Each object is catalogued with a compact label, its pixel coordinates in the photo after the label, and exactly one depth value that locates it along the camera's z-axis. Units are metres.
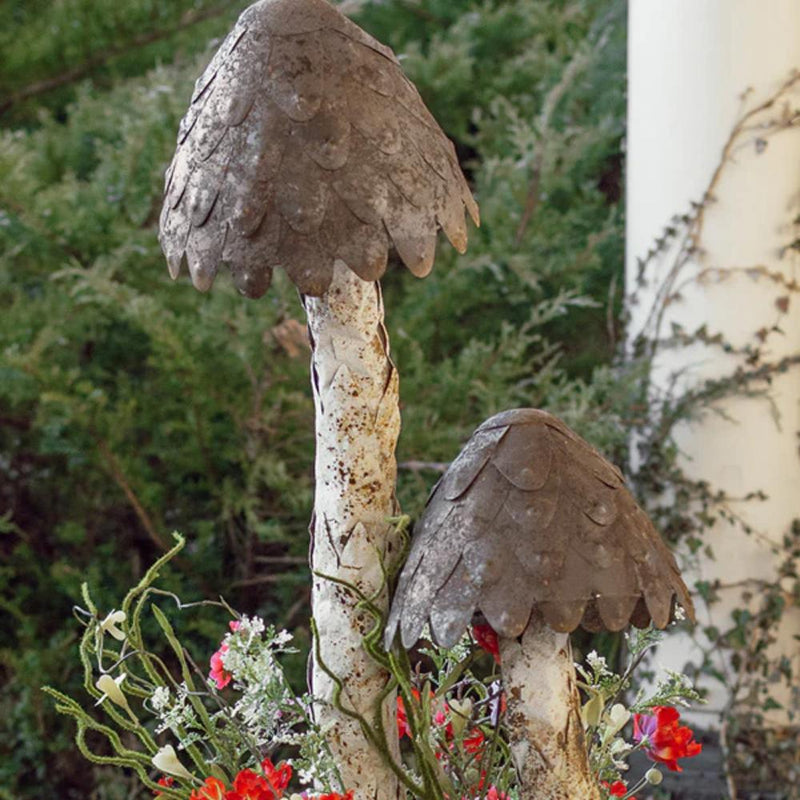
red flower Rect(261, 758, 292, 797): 3.03
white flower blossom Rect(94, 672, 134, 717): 3.03
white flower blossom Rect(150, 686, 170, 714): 3.00
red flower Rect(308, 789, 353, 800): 2.92
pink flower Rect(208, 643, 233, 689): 3.09
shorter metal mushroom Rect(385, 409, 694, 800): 2.88
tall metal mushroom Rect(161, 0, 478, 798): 2.91
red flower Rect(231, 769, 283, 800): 2.97
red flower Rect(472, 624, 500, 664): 3.03
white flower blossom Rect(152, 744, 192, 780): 3.01
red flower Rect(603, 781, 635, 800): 3.23
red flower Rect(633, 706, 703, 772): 3.11
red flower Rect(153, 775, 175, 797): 3.13
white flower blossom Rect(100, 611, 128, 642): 3.00
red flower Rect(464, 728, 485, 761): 3.20
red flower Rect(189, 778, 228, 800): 2.95
